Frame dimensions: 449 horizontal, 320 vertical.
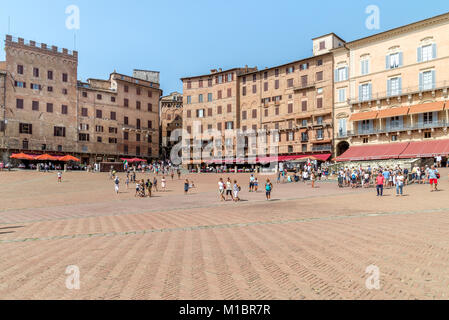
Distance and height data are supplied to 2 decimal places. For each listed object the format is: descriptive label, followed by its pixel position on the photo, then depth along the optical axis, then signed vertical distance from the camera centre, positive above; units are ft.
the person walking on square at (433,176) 68.23 -3.23
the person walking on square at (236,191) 65.00 -5.84
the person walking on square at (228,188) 66.74 -5.45
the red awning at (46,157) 164.45 +3.83
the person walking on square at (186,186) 81.83 -5.97
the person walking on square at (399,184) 63.26 -4.60
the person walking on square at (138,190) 79.39 -6.71
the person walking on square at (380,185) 63.56 -4.80
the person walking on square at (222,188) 67.38 -5.40
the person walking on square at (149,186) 77.87 -5.59
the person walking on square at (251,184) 87.58 -6.01
